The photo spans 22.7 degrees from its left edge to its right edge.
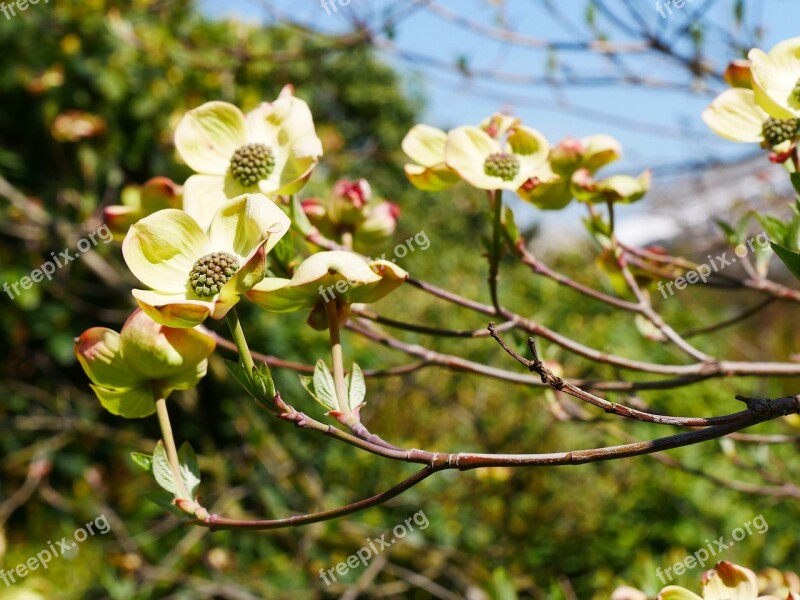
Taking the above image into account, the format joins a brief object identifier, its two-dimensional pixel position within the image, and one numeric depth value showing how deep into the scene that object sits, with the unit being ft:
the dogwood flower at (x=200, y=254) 1.58
